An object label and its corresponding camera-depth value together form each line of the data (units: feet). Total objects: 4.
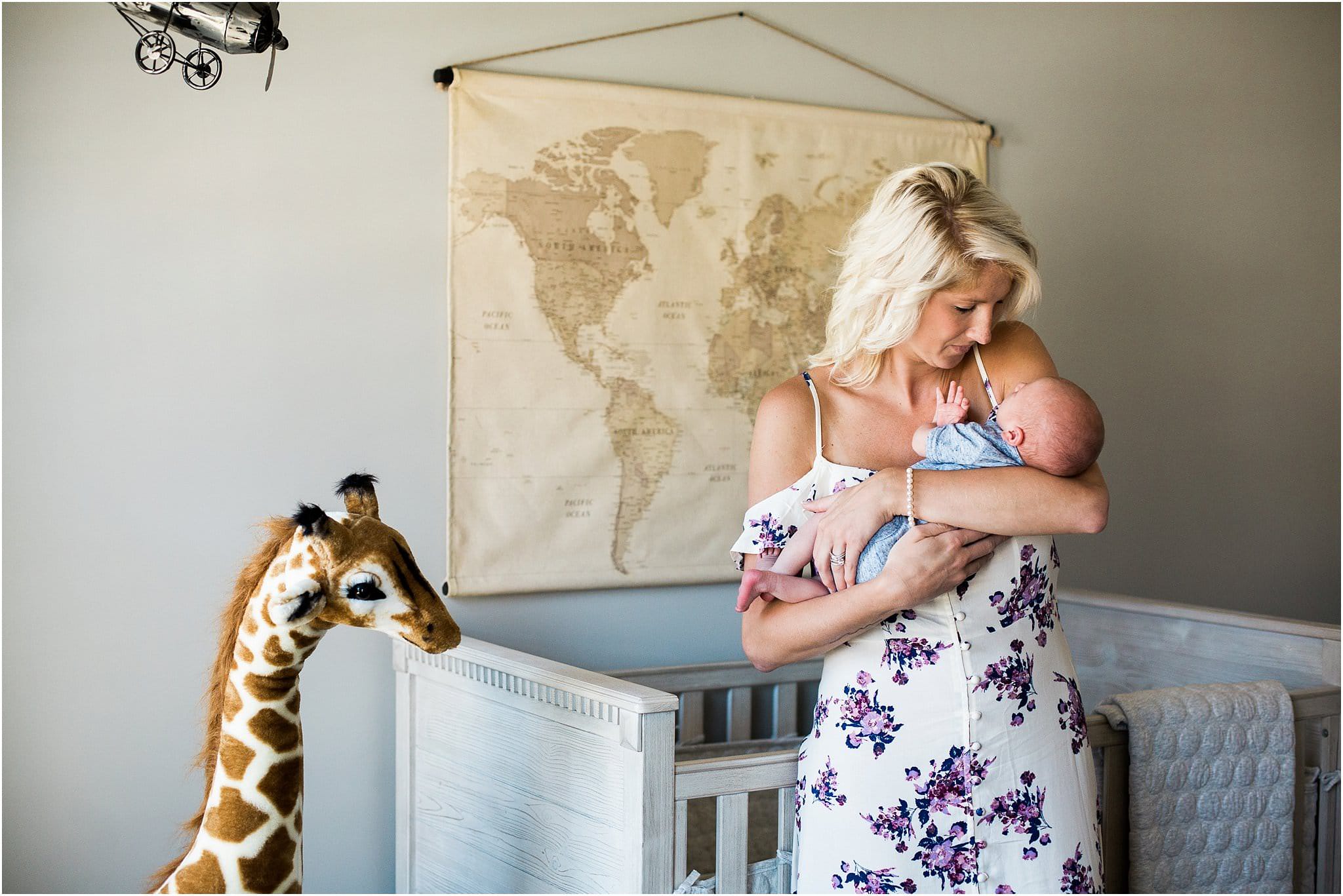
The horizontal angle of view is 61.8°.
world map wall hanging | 6.70
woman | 4.25
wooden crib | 4.60
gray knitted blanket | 5.47
